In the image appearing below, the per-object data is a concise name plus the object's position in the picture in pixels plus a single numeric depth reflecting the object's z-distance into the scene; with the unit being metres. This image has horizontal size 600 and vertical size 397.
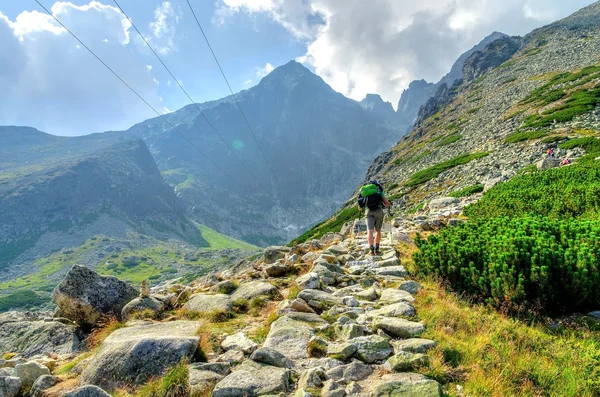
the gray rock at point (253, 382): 4.34
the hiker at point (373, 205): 13.55
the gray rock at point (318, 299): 7.74
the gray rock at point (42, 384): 5.30
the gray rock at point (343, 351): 5.07
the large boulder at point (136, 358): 5.23
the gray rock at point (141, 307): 9.10
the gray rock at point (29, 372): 5.61
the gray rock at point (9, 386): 5.18
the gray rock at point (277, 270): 11.98
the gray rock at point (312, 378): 4.33
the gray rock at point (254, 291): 9.41
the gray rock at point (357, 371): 4.48
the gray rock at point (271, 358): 5.09
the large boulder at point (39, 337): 9.55
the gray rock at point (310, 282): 9.10
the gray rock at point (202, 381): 4.55
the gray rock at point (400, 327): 5.73
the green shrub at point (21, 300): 132.62
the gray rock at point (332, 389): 3.99
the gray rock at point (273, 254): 15.63
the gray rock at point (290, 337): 5.55
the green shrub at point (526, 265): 6.74
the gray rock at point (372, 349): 5.02
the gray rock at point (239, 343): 5.86
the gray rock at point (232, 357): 5.48
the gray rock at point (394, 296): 7.52
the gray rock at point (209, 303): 8.61
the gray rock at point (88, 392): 4.18
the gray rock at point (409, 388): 3.89
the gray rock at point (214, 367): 5.02
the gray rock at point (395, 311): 6.60
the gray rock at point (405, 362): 4.58
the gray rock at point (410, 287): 8.37
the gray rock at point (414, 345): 5.03
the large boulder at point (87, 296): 10.41
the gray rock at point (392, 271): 10.07
